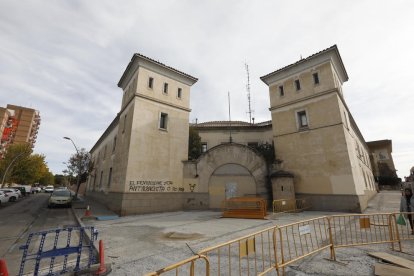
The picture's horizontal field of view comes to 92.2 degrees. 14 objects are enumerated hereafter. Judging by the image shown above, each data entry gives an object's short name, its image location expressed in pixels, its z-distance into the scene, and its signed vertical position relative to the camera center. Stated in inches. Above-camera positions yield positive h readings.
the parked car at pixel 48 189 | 1975.8 -22.4
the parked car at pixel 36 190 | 1746.8 -30.1
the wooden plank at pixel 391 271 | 172.6 -70.4
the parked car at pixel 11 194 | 895.7 -33.6
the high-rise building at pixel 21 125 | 2476.6 +856.0
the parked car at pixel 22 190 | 1285.4 -21.8
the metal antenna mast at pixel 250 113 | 1150.8 +422.4
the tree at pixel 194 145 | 881.5 +187.5
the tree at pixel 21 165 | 1403.8 +154.2
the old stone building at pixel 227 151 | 594.2 +120.8
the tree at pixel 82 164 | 1042.3 +118.2
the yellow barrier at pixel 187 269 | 98.6 -48.1
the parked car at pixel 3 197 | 800.0 -44.8
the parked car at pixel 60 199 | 728.3 -43.7
